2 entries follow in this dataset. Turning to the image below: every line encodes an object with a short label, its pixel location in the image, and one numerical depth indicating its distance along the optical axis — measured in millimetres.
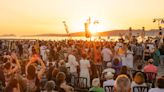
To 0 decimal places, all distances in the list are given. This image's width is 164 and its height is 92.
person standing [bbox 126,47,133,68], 18812
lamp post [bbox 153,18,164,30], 31877
